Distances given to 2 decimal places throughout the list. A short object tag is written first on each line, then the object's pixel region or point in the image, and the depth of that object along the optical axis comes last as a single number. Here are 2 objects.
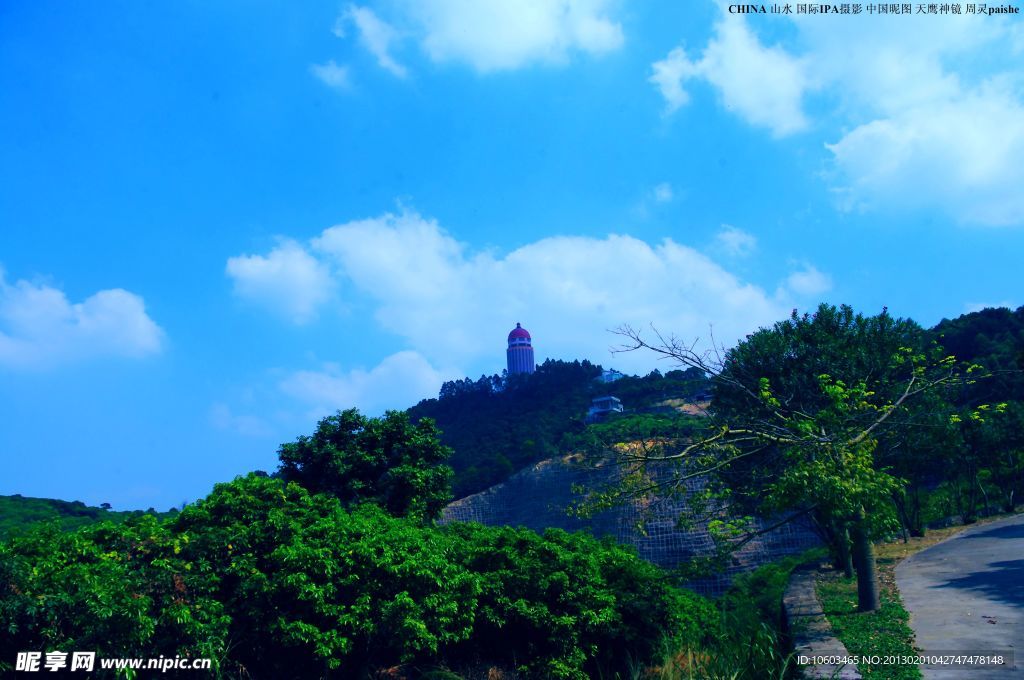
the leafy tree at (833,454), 9.04
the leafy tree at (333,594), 10.28
